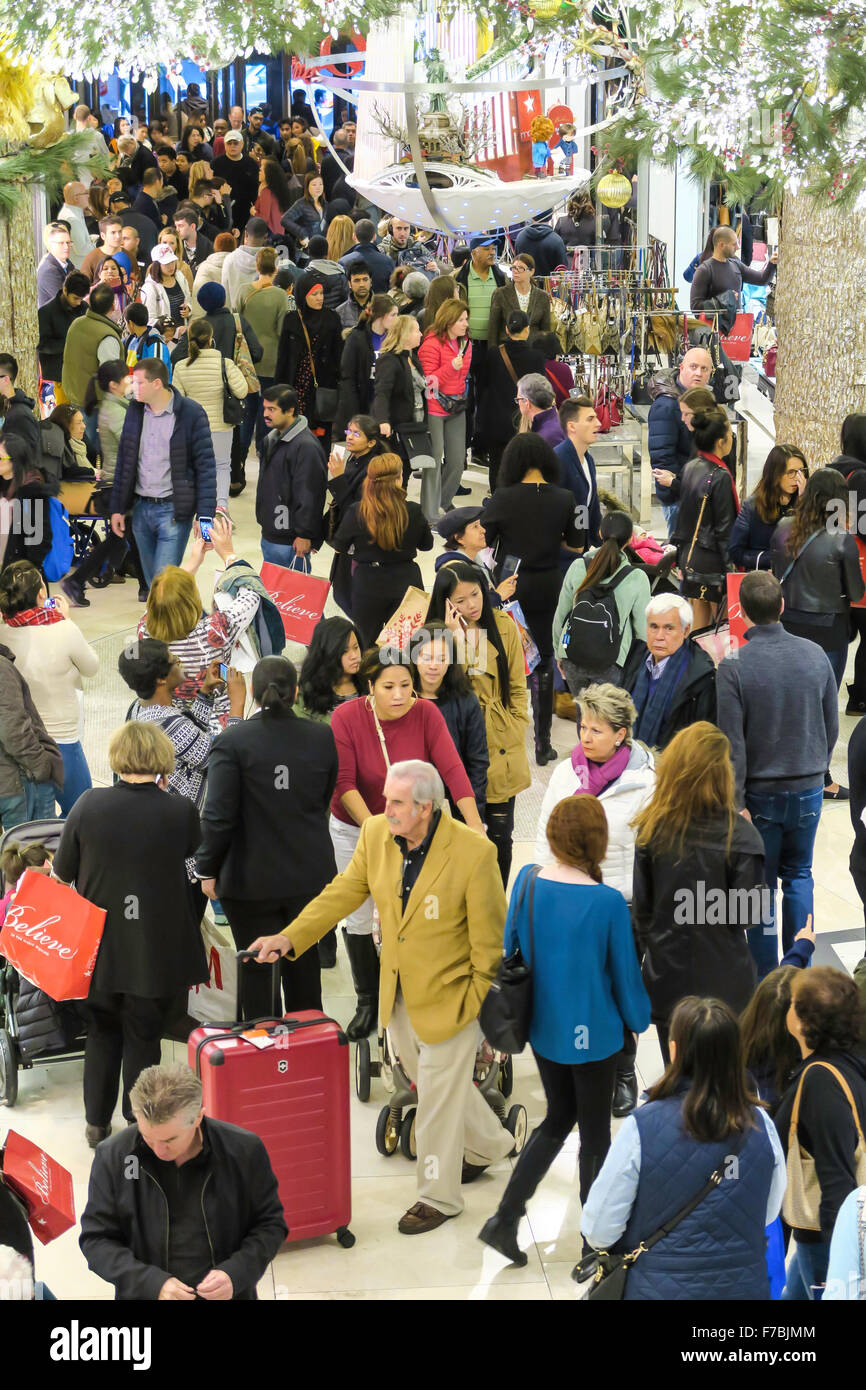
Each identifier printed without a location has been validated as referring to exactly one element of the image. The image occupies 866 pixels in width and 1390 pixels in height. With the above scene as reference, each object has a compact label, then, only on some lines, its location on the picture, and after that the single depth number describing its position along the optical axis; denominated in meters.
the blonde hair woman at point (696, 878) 9.20
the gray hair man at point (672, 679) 12.08
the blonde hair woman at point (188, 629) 12.26
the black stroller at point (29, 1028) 10.75
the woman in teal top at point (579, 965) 8.62
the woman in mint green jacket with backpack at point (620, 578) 13.66
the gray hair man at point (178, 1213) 7.04
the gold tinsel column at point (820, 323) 19.55
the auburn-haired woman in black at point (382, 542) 14.85
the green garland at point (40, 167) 8.52
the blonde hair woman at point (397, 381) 19.81
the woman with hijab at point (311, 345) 21.61
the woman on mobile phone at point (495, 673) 12.14
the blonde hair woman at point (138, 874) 9.74
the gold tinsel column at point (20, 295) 19.41
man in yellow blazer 9.13
